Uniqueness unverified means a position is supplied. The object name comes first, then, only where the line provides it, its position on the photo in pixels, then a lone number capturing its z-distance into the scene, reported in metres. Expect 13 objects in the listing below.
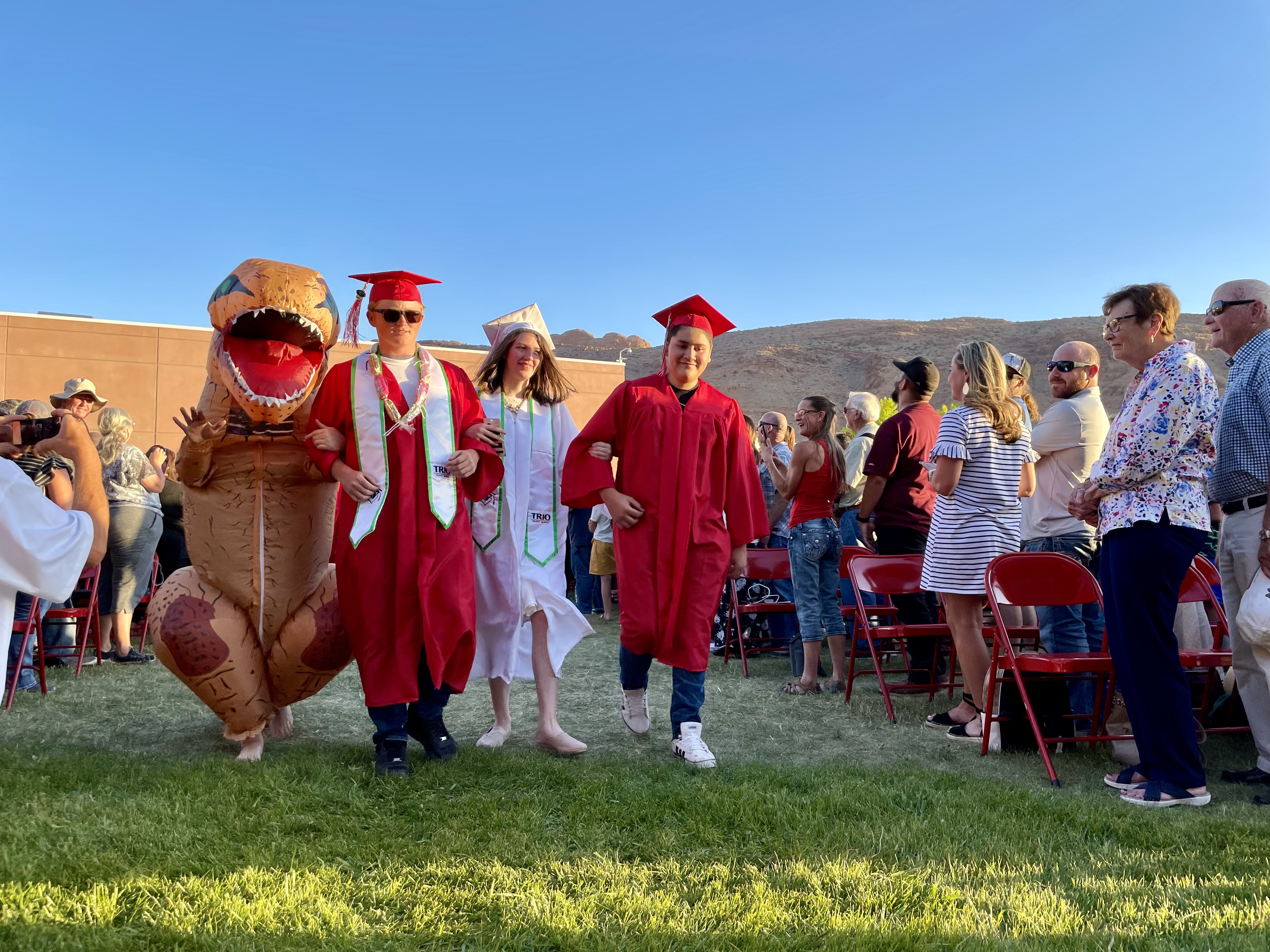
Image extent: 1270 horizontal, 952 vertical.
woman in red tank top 6.28
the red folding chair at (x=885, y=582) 5.55
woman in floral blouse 3.79
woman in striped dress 4.97
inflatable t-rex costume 4.02
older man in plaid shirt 3.96
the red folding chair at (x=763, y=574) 7.18
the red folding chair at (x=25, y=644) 5.55
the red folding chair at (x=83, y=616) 6.49
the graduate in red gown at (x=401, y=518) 3.96
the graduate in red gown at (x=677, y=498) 4.38
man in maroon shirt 6.08
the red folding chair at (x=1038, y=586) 4.64
